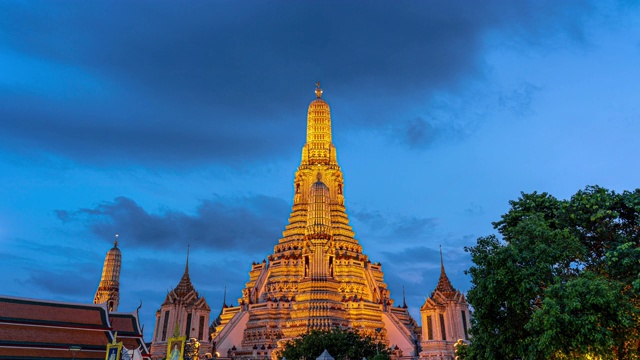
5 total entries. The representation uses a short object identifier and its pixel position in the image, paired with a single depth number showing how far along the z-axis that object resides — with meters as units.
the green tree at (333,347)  42.56
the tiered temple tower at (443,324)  53.91
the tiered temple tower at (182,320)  57.28
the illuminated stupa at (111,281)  77.25
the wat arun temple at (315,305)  56.12
